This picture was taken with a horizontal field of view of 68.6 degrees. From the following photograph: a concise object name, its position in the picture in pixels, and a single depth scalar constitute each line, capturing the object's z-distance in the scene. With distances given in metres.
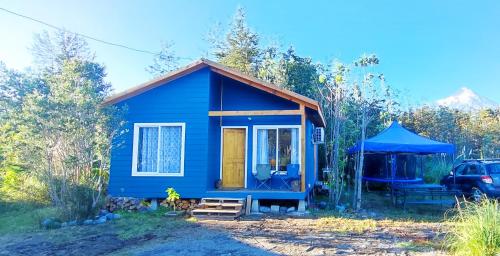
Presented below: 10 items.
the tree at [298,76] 18.06
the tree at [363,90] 11.01
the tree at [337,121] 11.27
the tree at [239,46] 23.84
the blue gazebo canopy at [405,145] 11.88
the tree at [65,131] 8.45
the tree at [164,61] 27.27
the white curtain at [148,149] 10.77
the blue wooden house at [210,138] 10.40
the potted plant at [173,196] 10.17
